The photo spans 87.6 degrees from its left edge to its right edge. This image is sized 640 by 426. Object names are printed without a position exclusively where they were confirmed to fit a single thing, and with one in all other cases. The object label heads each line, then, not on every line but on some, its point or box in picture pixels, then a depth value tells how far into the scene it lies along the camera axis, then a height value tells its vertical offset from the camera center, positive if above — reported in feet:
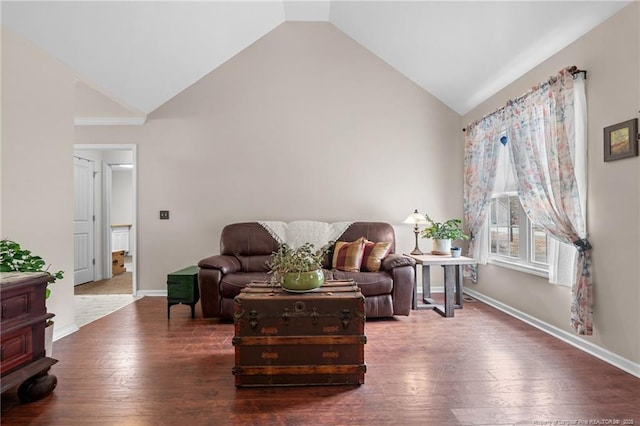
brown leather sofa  11.16 -2.32
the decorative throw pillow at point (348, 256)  12.46 -1.55
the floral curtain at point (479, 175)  12.63 +1.58
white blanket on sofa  13.64 -0.69
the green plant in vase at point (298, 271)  7.40 -1.27
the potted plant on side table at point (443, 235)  12.84 -0.80
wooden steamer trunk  6.91 -2.61
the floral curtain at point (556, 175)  8.34 +1.09
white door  17.02 -0.25
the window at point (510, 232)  10.94 -0.66
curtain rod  8.52 +3.64
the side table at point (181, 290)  11.71 -2.61
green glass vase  7.39 -1.47
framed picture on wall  7.27 +1.66
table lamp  13.58 -0.23
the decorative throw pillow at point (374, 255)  12.28 -1.51
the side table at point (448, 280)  11.74 -2.42
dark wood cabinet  5.96 -2.25
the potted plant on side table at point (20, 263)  7.09 -1.03
